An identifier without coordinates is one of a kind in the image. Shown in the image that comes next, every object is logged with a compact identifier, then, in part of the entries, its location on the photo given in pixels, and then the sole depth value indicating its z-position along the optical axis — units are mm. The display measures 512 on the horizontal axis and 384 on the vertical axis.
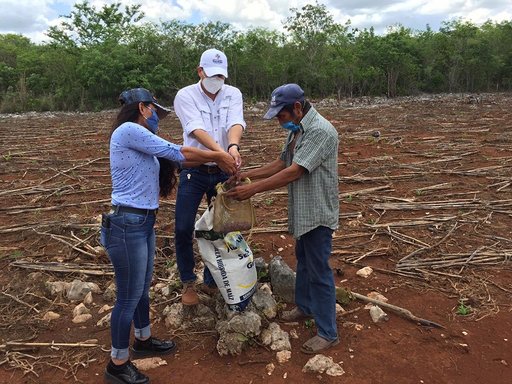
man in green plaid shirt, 2834
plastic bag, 3207
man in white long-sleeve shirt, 3184
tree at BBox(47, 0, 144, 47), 30094
